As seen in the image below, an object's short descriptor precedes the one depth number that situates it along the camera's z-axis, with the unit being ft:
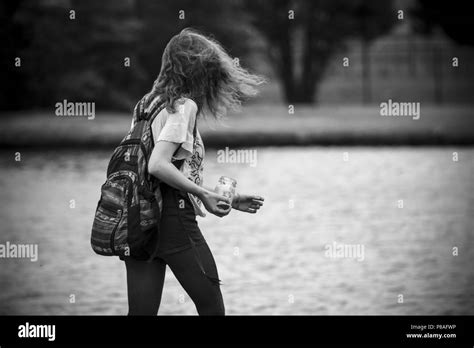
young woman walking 24.47
